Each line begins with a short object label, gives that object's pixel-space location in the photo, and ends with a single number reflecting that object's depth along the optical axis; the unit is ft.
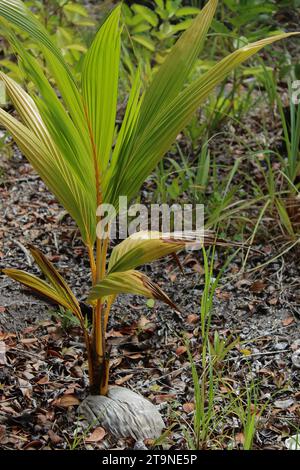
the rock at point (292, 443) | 6.38
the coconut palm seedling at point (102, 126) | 5.56
